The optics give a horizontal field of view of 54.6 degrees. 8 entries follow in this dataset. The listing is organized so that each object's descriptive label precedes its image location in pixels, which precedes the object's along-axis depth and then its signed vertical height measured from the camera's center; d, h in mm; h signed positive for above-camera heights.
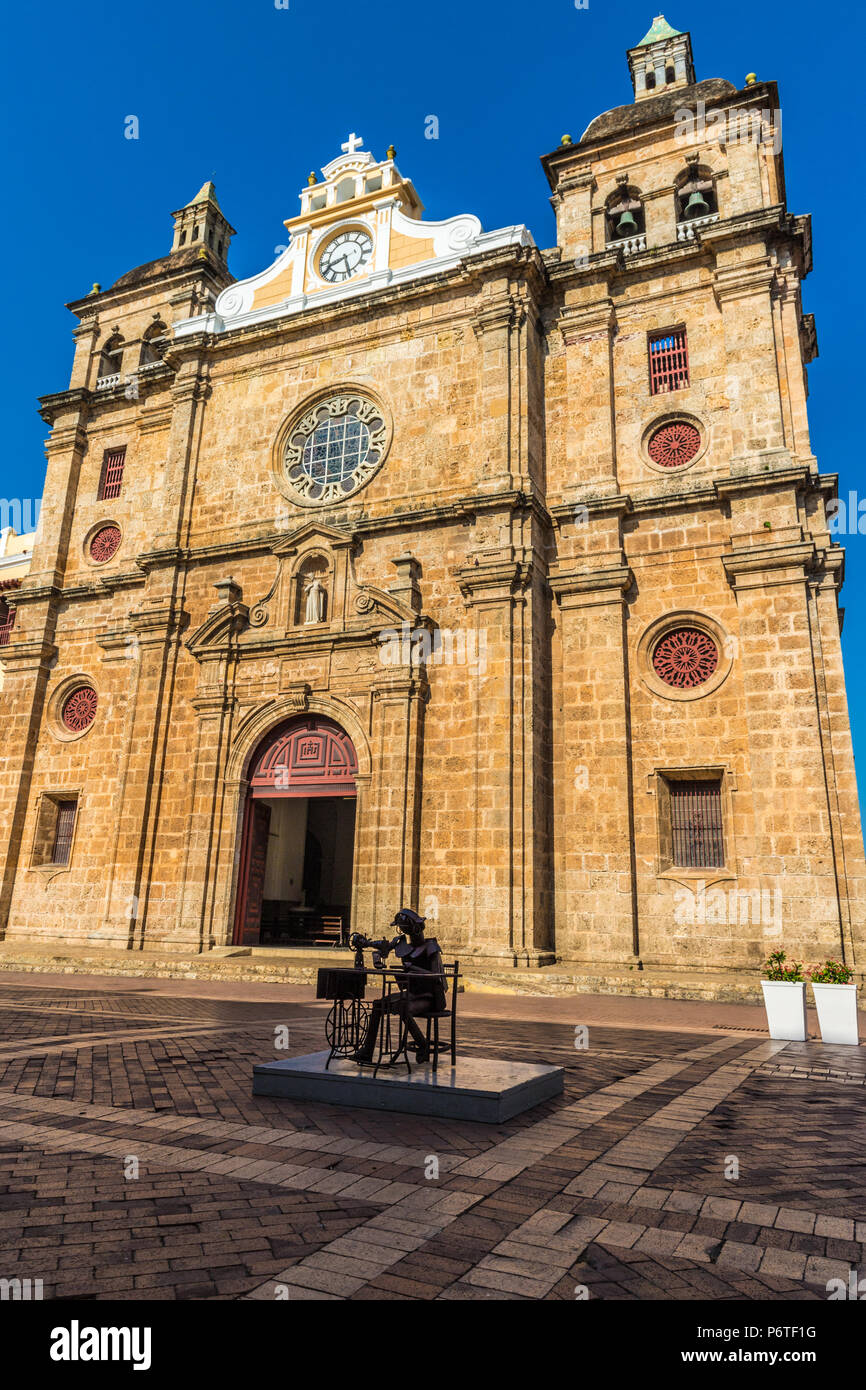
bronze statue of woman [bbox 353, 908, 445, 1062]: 6352 -494
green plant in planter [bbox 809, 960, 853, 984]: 9367 -435
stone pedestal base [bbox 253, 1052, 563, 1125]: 5488 -1074
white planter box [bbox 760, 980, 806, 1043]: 9195 -796
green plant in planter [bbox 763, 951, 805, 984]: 9320 -436
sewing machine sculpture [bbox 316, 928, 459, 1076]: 6336 -523
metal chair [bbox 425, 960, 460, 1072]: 6188 -887
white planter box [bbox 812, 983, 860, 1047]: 8984 -800
